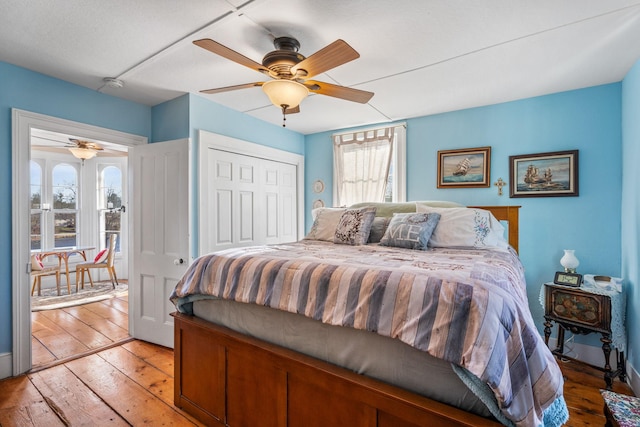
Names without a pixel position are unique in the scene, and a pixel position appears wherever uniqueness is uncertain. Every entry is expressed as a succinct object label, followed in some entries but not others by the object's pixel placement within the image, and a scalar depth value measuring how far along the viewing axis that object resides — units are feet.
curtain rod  12.60
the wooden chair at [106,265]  16.49
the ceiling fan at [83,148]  15.06
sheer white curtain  13.00
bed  3.37
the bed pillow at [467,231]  8.01
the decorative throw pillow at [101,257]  17.10
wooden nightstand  7.79
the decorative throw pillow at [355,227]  8.99
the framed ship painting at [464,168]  10.97
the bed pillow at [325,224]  9.89
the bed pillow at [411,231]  7.87
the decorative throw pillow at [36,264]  14.39
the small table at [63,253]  15.83
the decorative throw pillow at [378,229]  9.48
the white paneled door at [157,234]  9.78
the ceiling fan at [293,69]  5.67
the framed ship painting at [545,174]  9.49
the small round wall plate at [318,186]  14.75
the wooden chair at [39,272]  14.47
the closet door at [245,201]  10.54
